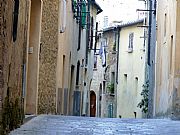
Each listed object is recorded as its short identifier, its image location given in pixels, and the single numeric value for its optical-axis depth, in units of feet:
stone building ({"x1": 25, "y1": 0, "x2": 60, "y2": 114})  44.70
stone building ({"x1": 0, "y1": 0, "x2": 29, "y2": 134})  23.48
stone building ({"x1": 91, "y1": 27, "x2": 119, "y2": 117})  136.36
